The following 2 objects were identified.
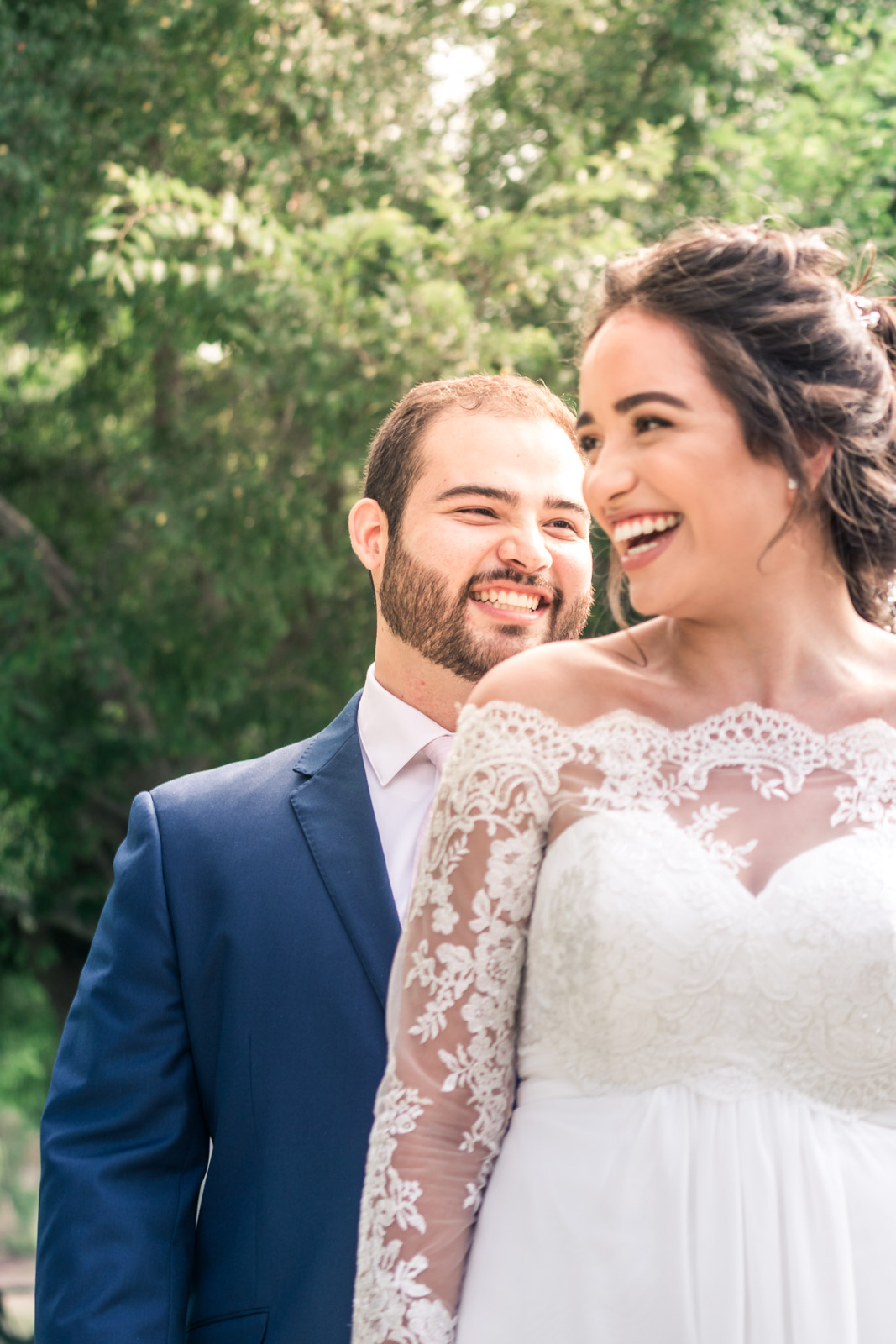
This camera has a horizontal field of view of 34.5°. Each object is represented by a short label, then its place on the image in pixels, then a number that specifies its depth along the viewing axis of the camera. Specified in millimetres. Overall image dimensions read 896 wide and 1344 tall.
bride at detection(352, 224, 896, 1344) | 1747
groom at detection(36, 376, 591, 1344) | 2232
